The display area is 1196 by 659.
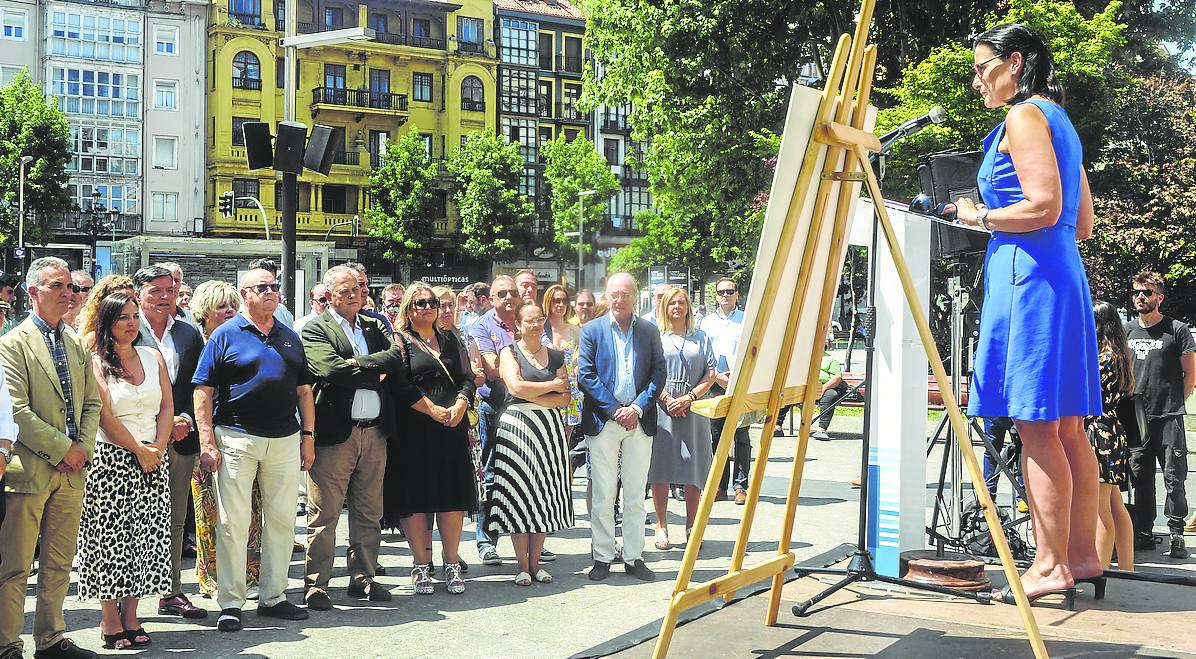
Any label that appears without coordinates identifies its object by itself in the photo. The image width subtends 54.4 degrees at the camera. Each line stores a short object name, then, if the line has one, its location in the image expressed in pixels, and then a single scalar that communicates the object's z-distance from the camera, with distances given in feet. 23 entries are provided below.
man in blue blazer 25.84
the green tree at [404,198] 192.24
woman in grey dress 29.76
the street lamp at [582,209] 205.87
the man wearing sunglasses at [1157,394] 28.04
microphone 16.19
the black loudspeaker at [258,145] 38.70
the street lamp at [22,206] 145.69
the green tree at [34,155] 150.51
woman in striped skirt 25.14
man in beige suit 17.39
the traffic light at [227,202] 155.63
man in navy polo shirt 20.80
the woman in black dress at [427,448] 24.27
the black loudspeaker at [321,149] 39.91
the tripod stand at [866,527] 17.61
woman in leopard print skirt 19.49
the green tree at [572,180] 208.54
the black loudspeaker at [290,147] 38.81
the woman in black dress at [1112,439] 21.34
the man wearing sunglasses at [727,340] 36.70
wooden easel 12.70
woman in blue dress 14.78
